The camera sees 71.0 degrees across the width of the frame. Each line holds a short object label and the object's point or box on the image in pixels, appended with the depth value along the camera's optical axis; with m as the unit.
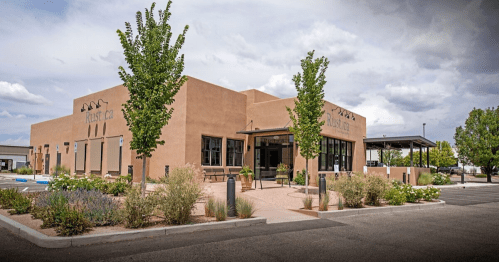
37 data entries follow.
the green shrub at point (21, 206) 8.91
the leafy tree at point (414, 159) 60.97
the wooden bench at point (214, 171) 21.01
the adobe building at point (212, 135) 20.69
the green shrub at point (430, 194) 14.05
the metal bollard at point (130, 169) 18.81
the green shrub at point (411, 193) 13.41
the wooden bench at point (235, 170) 22.55
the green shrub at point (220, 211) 8.62
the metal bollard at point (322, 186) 11.15
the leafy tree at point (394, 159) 64.76
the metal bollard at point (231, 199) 9.20
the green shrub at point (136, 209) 7.48
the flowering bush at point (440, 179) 28.67
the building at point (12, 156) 44.16
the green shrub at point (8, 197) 9.69
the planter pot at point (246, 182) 15.73
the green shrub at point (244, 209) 9.08
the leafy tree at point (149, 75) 10.56
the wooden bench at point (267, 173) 17.53
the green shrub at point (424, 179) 26.38
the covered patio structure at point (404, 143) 26.03
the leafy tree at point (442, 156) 53.78
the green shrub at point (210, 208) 9.08
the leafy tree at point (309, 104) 15.83
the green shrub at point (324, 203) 10.53
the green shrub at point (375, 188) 11.96
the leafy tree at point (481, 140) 35.62
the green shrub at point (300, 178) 19.96
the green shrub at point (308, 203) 11.05
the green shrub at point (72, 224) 6.57
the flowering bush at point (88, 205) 7.59
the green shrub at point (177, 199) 7.92
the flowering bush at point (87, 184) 12.20
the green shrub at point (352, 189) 11.34
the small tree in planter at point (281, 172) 19.33
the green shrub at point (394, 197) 12.45
